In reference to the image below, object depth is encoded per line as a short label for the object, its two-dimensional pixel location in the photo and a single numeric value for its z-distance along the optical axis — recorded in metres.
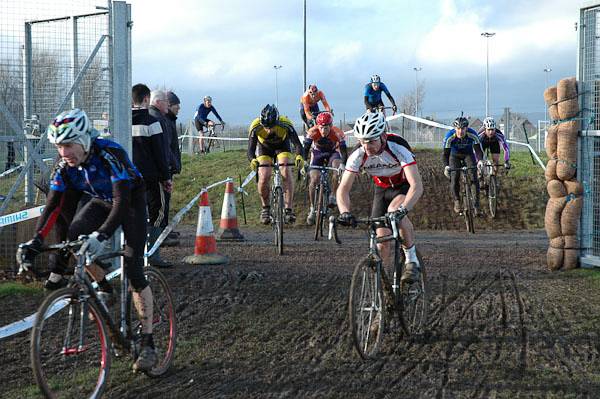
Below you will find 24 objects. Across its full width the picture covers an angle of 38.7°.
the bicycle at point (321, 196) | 14.81
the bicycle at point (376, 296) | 6.81
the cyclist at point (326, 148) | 15.17
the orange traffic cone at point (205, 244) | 12.20
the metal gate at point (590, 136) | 12.02
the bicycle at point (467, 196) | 17.03
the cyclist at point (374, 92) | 19.69
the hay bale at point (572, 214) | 12.03
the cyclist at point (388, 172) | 7.44
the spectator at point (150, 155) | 10.98
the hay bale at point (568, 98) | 12.10
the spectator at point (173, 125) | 12.19
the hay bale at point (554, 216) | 12.17
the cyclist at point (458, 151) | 17.39
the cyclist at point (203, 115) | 29.78
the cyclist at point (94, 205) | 5.69
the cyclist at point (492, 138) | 19.14
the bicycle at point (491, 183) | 18.92
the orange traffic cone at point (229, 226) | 15.51
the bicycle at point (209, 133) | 30.53
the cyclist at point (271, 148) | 13.52
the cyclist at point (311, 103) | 19.05
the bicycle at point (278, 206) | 13.30
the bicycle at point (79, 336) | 5.24
